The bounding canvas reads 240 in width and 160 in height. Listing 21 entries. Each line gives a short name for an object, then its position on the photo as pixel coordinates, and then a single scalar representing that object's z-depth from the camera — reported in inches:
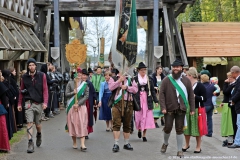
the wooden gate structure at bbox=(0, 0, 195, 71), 916.6
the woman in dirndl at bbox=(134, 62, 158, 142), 490.9
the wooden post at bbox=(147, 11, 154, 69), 1166.6
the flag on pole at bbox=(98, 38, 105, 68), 1569.1
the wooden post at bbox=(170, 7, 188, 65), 1023.0
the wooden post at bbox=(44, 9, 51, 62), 1045.9
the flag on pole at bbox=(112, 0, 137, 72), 424.8
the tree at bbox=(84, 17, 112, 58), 2505.4
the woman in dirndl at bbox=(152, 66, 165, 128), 590.9
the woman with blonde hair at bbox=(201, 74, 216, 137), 497.4
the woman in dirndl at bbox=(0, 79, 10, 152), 413.7
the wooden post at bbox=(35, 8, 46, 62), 1091.7
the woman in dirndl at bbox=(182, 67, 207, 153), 411.2
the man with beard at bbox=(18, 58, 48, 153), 421.4
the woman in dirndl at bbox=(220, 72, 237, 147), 451.3
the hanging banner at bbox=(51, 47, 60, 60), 1022.4
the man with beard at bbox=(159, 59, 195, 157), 387.5
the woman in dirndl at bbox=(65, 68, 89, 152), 431.2
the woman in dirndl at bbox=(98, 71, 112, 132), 572.9
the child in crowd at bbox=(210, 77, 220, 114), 510.9
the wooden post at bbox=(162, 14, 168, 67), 1167.8
